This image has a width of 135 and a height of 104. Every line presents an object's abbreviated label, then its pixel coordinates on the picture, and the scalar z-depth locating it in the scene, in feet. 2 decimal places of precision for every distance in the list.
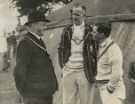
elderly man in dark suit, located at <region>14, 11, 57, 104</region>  15.34
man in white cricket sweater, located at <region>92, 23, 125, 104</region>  18.65
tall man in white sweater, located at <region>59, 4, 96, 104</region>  21.05
